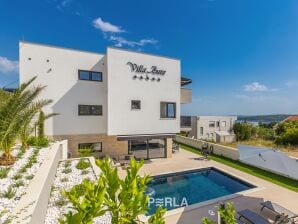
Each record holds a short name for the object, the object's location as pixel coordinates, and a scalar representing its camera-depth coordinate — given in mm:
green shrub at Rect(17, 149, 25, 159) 10273
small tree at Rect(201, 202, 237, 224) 4375
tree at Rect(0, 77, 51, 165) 8859
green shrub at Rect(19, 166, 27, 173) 8266
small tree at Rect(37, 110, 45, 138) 15340
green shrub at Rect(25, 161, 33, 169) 8832
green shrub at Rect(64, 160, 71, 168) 11858
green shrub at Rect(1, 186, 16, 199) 6156
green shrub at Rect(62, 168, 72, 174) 10753
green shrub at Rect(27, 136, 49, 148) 13436
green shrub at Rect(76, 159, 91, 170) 11414
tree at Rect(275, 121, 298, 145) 26109
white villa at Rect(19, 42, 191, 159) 17016
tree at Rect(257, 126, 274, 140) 40022
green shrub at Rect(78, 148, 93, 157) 16669
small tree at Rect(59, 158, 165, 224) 2447
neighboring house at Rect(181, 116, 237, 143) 52344
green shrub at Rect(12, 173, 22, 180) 7536
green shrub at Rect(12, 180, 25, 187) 6973
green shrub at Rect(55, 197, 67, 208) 7371
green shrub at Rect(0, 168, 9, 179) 7555
